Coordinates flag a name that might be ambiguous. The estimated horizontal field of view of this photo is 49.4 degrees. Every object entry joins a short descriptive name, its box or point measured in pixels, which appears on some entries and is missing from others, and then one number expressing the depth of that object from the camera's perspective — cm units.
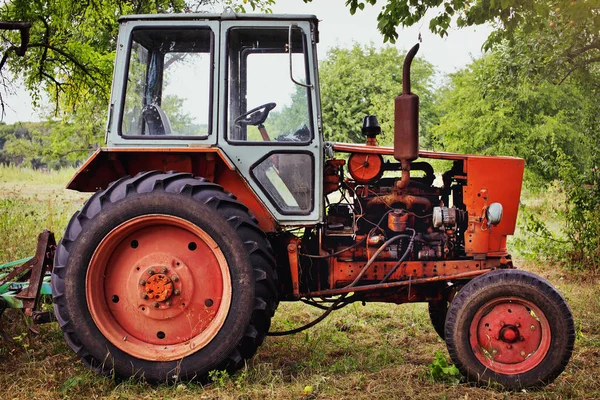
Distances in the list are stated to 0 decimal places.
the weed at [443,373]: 427
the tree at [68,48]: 872
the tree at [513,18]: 683
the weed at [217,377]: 405
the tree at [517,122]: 1745
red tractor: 409
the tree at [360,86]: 3041
